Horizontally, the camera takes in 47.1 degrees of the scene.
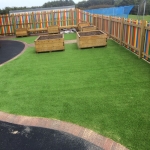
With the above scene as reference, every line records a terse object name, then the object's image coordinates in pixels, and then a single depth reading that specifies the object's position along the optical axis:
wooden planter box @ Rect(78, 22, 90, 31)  15.41
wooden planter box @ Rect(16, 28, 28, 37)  16.20
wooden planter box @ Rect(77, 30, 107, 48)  9.37
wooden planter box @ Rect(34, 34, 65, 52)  9.47
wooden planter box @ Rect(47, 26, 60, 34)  16.52
